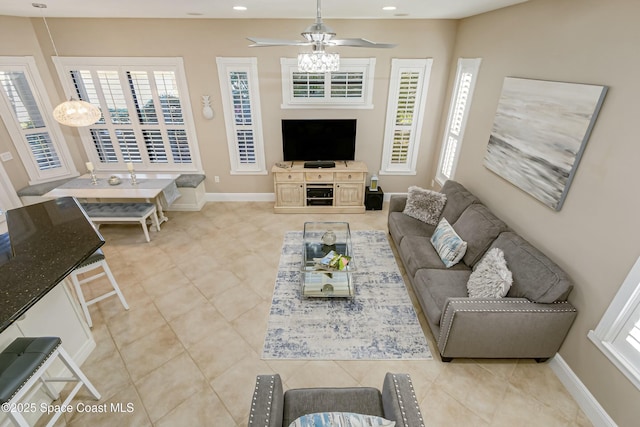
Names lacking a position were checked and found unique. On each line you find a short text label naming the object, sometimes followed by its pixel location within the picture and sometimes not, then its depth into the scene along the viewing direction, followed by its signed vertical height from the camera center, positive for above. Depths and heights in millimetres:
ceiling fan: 1956 +235
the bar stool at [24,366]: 1674 -1583
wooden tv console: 4902 -1681
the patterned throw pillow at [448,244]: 3164 -1646
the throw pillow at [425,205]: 3973 -1539
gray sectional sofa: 2357 -1751
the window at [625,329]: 1951 -1539
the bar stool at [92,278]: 2732 -1705
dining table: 4178 -1474
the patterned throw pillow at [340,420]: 1419 -1509
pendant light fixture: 3625 -420
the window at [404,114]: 4633 -525
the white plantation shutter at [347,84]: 4695 -79
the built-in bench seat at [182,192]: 4527 -1690
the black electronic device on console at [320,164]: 4977 -1315
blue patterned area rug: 2723 -2243
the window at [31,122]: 4293 -645
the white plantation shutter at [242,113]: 4641 -535
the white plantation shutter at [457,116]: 4035 -480
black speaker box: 5168 -1907
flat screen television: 4832 -917
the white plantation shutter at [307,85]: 4703 -99
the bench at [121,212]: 4160 -1757
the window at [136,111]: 4590 -517
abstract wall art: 2330 -430
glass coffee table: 3250 -1954
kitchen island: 1775 -1143
